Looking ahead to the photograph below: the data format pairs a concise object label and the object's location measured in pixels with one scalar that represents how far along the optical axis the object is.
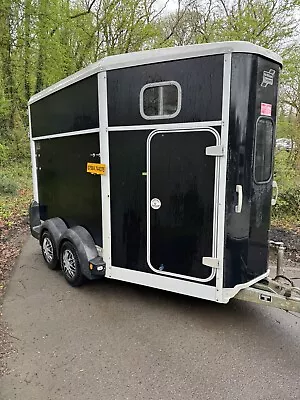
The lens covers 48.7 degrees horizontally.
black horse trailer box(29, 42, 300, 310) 2.95
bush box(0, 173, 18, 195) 10.58
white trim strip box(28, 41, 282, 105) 2.82
